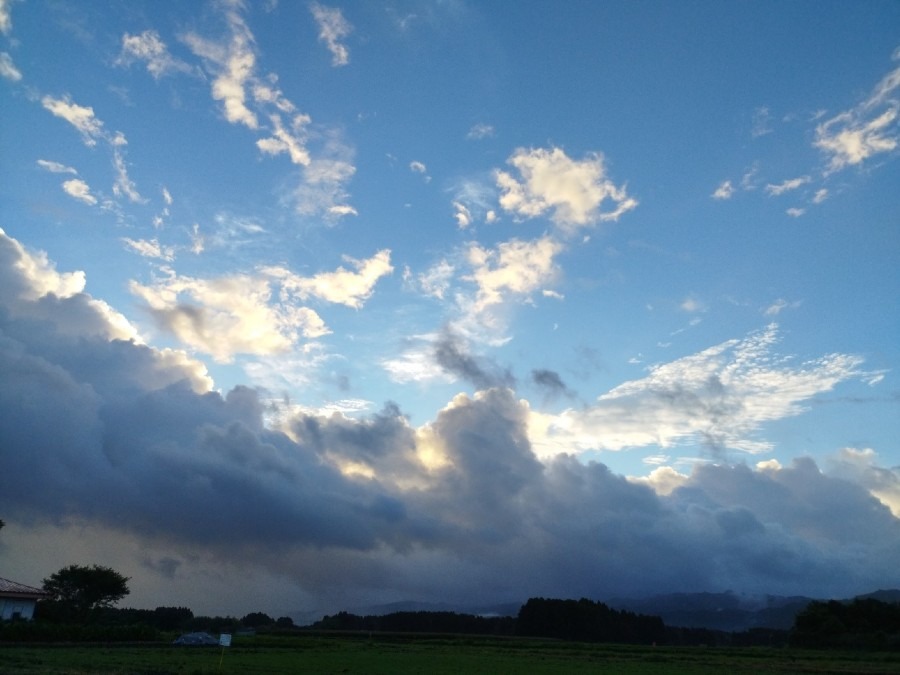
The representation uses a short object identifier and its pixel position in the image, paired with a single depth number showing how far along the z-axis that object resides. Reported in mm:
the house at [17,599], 62469
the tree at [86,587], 100062
